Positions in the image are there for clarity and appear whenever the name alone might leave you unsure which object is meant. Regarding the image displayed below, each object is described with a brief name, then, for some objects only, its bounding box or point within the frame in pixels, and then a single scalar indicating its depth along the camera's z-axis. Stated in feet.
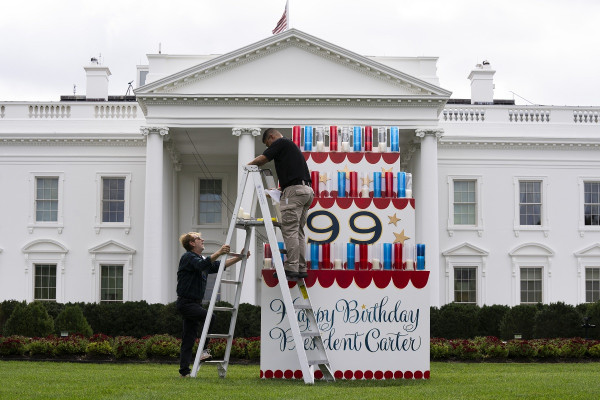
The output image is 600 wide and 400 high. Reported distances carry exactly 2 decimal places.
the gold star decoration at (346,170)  42.23
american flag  118.02
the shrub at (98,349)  68.49
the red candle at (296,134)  43.45
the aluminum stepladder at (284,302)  37.40
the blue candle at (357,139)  43.27
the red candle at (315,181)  41.92
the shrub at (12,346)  67.77
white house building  127.24
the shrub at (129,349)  68.49
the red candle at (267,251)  40.86
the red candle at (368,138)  43.29
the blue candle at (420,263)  41.01
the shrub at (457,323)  102.94
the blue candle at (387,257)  40.83
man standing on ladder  38.32
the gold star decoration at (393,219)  41.39
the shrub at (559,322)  84.94
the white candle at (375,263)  40.73
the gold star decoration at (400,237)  41.34
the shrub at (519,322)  92.89
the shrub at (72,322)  85.20
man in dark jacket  39.73
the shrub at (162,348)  69.05
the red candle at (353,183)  42.09
